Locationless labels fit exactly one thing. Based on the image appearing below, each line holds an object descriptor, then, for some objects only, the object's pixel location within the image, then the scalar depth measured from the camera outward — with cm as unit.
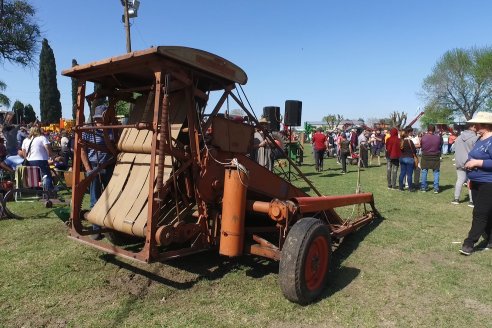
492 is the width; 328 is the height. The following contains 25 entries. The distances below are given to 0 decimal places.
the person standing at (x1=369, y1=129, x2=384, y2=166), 2114
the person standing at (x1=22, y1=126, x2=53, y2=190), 877
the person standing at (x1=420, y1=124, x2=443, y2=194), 1085
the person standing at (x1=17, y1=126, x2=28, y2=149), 1338
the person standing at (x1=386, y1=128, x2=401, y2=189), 1114
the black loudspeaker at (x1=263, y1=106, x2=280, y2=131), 1564
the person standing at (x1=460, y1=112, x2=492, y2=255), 507
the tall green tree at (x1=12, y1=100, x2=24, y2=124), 5056
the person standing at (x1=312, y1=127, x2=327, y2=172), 1582
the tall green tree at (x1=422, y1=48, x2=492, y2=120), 5112
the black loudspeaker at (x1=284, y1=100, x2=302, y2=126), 1365
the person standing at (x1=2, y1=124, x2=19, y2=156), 1203
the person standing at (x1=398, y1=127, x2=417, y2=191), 1085
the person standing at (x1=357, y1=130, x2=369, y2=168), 1831
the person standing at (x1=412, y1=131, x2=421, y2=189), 1181
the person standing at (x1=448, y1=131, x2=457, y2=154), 2642
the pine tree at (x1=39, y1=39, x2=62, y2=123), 4747
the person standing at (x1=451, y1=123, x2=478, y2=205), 841
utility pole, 1555
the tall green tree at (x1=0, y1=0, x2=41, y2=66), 2544
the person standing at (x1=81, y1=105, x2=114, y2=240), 486
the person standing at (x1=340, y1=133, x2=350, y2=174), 1606
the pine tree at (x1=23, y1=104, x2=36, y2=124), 5416
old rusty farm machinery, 373
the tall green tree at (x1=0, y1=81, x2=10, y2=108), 2841
